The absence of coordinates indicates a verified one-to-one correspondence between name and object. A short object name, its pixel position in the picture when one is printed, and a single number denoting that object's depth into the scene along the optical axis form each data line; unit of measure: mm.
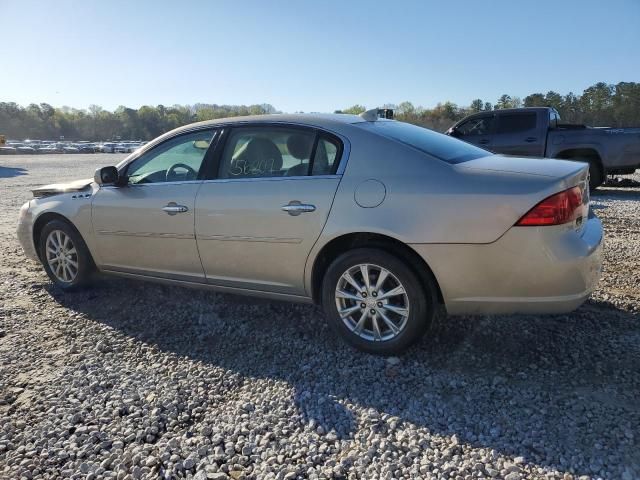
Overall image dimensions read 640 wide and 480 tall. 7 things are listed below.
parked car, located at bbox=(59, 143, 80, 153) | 55328
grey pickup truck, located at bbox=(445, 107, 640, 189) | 9953
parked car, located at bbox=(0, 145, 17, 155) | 46841
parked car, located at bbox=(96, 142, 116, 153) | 54975
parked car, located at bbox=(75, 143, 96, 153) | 56762
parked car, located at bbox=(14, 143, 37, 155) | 48638
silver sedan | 2816
